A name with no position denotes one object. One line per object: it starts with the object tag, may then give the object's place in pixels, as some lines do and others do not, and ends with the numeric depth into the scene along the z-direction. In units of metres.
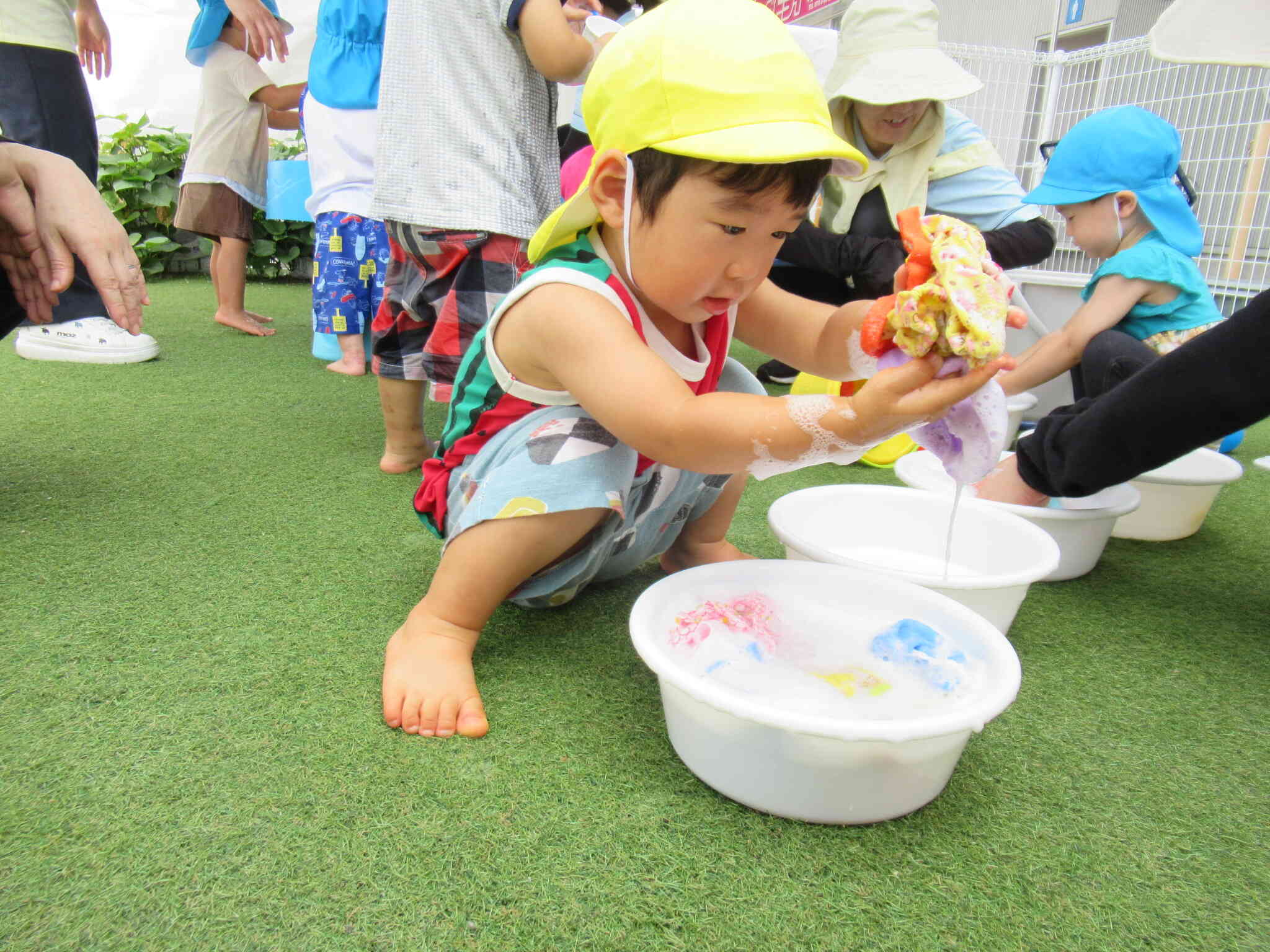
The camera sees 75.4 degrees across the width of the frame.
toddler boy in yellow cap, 0.82
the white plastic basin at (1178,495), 1.50
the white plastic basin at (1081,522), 1.34
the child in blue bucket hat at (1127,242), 1.71
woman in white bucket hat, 1.94
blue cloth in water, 0.89
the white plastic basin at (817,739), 0.69
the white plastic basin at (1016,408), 2.07
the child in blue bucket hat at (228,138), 2.93
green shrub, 4.14
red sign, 3.06
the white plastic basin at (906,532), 1.23
